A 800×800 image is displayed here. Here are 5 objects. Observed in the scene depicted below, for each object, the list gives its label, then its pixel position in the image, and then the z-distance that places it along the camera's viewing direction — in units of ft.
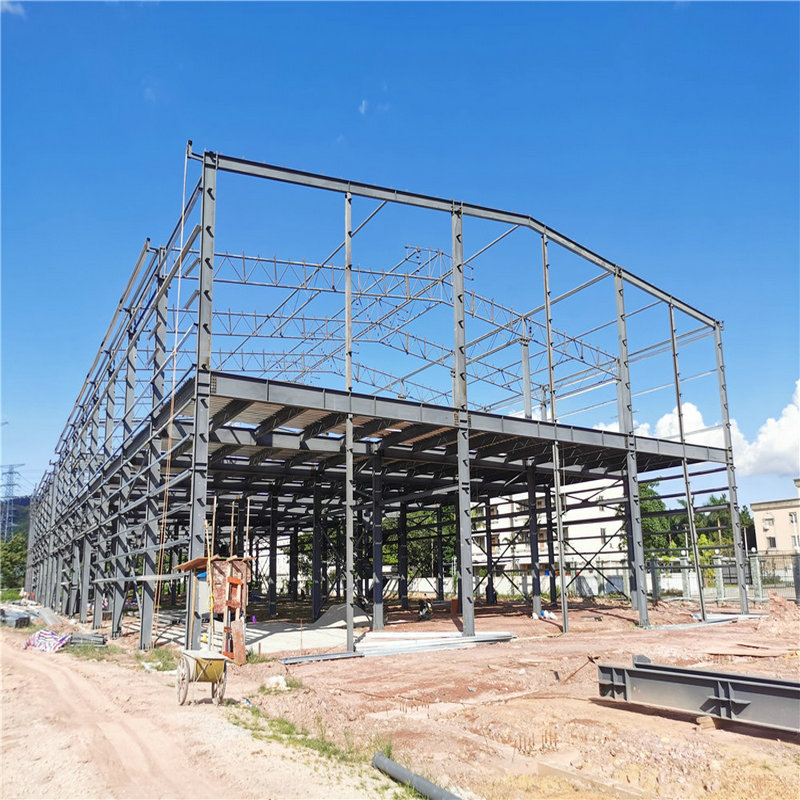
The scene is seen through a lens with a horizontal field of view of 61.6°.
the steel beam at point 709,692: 30.81
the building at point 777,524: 235.61
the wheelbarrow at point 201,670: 35.81
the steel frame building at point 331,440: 61.98
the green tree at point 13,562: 277.60
